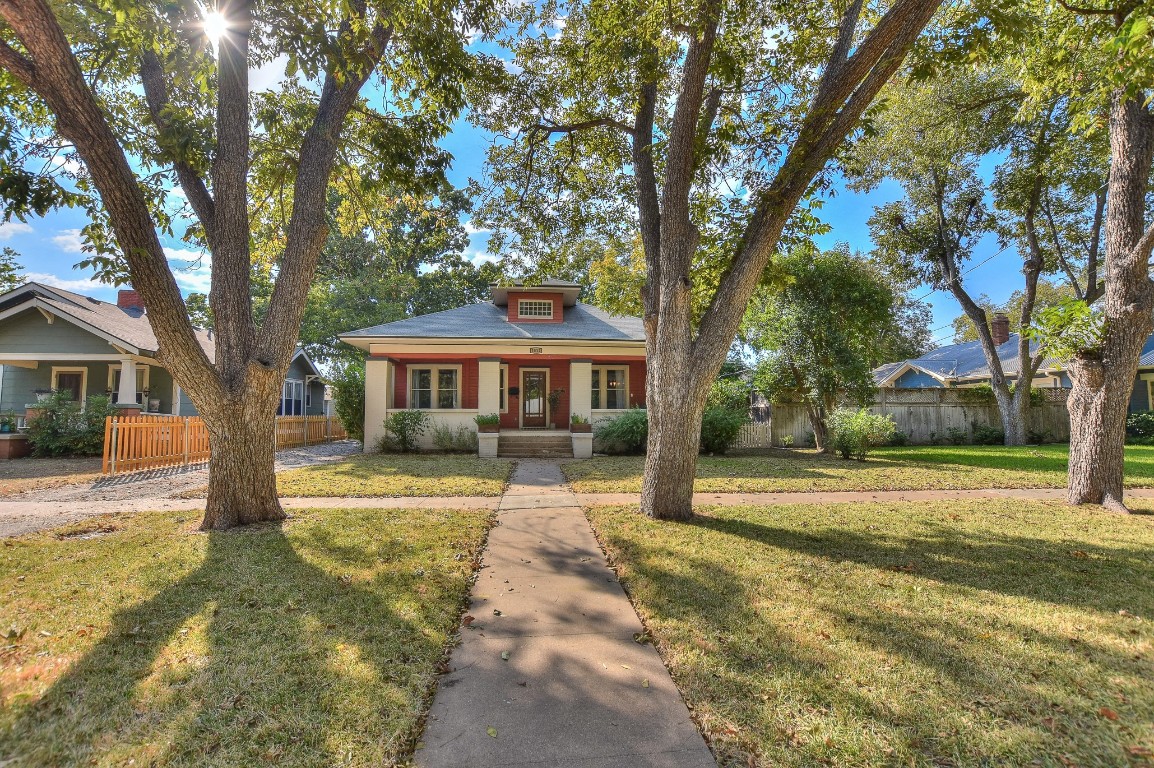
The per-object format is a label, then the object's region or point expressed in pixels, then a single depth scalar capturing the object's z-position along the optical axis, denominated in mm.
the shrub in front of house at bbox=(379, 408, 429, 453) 14656
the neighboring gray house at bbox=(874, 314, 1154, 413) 22375
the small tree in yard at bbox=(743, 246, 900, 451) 13797
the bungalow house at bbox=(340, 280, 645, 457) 15000
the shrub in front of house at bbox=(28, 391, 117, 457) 13477
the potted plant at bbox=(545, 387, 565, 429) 17125
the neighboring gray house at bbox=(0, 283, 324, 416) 14836
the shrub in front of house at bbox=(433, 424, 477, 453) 15062
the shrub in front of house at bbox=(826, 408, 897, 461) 12508
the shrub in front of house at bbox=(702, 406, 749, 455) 13953
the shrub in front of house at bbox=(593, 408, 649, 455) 14141
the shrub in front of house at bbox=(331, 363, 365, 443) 16625
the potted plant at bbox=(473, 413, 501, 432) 14219
